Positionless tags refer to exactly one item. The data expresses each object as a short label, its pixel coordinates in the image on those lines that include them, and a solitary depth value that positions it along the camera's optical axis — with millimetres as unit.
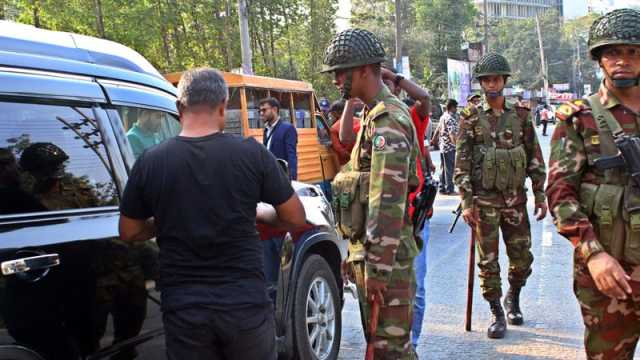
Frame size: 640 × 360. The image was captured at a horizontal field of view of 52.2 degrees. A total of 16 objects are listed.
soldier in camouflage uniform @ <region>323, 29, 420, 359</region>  2805
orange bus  10867
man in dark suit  8352
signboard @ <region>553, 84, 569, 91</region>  92450
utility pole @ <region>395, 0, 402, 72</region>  25606
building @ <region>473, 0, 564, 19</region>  131500
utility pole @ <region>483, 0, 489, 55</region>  49844
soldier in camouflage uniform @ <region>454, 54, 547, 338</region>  4770
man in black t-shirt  2264
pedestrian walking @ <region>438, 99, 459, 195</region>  12898
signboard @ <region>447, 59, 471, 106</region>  38781
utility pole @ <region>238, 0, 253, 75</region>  17562
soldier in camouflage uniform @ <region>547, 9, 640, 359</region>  2627
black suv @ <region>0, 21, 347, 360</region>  2201
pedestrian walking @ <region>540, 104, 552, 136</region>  36875
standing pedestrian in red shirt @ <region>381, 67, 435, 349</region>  3865
